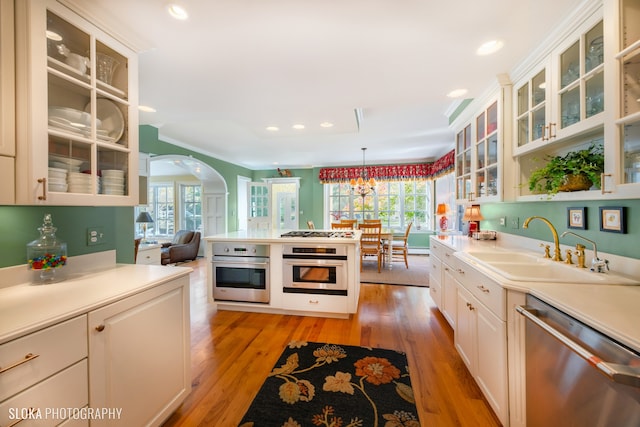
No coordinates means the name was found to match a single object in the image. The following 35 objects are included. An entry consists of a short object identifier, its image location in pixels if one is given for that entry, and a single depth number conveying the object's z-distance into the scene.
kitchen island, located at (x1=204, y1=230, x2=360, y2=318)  2.71
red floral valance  6.32
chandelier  5.33
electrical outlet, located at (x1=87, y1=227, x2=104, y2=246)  1.62
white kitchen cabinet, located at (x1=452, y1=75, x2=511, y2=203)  2.10
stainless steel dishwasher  0.74
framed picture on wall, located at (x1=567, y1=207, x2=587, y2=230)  1.60
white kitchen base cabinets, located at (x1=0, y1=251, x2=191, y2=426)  0.83
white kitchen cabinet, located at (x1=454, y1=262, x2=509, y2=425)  1.33
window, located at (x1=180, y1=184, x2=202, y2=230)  7.40
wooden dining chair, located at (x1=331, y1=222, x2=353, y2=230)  5.34
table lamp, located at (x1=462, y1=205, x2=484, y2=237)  2.89
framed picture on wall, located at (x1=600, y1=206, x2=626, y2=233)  1.35
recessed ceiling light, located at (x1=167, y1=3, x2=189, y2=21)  1.29
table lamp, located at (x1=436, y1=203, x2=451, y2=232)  4.62
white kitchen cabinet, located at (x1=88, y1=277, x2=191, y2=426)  1.05
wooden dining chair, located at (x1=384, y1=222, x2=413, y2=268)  4.95
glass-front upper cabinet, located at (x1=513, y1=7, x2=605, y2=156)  1.31
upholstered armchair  5.48
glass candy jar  1.25
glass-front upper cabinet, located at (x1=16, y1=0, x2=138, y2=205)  1.07
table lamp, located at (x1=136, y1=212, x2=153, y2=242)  5.57
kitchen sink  1.28
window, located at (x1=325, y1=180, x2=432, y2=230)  6.69
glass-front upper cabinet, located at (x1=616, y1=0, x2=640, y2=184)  1.09
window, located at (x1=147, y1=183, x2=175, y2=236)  7.51
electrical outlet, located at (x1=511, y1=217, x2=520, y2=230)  2.33
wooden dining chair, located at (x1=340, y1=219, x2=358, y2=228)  5.43
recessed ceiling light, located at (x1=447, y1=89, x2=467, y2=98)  2.27
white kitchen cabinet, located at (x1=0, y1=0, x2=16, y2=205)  1.03
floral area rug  1.48
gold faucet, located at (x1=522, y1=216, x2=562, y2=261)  1.64
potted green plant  1.37
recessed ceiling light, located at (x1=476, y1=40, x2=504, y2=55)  1.62
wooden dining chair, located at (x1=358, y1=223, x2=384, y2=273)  4.64
